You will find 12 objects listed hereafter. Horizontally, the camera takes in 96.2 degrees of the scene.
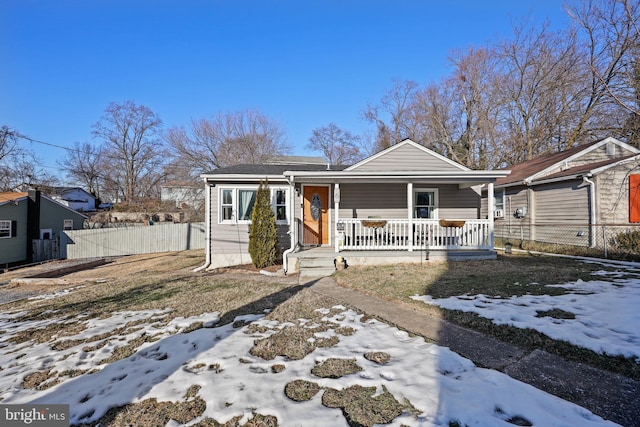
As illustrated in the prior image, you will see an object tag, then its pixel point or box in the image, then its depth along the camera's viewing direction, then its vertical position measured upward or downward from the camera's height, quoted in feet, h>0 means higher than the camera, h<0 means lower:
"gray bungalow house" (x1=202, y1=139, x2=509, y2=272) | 31.63 +1.58
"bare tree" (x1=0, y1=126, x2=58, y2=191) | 82.23 +13.23
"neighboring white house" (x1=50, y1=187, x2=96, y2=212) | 103.67 +7.76
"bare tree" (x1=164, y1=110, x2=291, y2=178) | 86.33 +21.22
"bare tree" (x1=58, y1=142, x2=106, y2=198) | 117.70 +20.31
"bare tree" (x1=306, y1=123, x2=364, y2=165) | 112.98 +29.51
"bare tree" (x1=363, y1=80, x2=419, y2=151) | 90.63 +29.71
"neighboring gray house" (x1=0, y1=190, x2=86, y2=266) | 49.42 -0.90
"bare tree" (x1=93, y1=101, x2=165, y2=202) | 110.42 +22.45
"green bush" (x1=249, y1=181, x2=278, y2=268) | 29.55 -1.52
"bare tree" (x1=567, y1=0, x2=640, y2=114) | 39.68 +27.21
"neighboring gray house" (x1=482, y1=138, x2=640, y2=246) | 32.81 +2.80
